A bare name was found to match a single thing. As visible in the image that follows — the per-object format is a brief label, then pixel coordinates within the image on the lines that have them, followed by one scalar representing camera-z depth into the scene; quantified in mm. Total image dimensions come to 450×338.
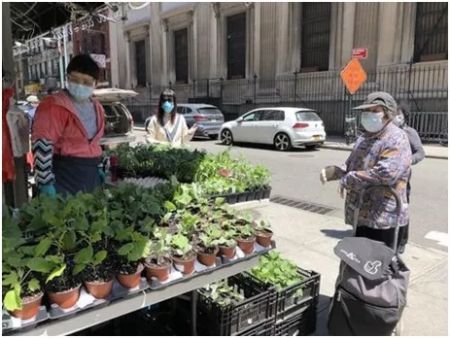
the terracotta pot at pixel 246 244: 2412
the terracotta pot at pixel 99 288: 1860
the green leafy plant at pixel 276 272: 2822
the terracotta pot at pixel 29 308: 1662
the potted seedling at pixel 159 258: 2045
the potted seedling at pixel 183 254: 2145
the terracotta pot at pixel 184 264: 2141
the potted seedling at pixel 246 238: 2416
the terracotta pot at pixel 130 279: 1955
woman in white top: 5477
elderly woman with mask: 3031
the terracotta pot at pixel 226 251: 2320
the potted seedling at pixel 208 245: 2238
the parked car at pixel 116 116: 7785
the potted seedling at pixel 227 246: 2322
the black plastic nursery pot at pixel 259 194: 4586
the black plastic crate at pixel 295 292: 2736
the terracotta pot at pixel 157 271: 2037
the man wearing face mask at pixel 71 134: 2957
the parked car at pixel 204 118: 17516
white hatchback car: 13500
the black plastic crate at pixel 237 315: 2492
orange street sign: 14312
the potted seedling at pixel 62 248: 1781
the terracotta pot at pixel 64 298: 1769
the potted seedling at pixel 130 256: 1964
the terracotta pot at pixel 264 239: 2525
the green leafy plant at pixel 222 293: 2592
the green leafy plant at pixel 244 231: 2479
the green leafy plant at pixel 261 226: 2627
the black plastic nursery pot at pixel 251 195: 4484
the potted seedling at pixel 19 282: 1646
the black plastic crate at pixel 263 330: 2593
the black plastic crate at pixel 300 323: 2773
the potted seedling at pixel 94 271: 1863
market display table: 1778
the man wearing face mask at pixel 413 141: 4651
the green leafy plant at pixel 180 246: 2195
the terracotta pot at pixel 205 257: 2232
